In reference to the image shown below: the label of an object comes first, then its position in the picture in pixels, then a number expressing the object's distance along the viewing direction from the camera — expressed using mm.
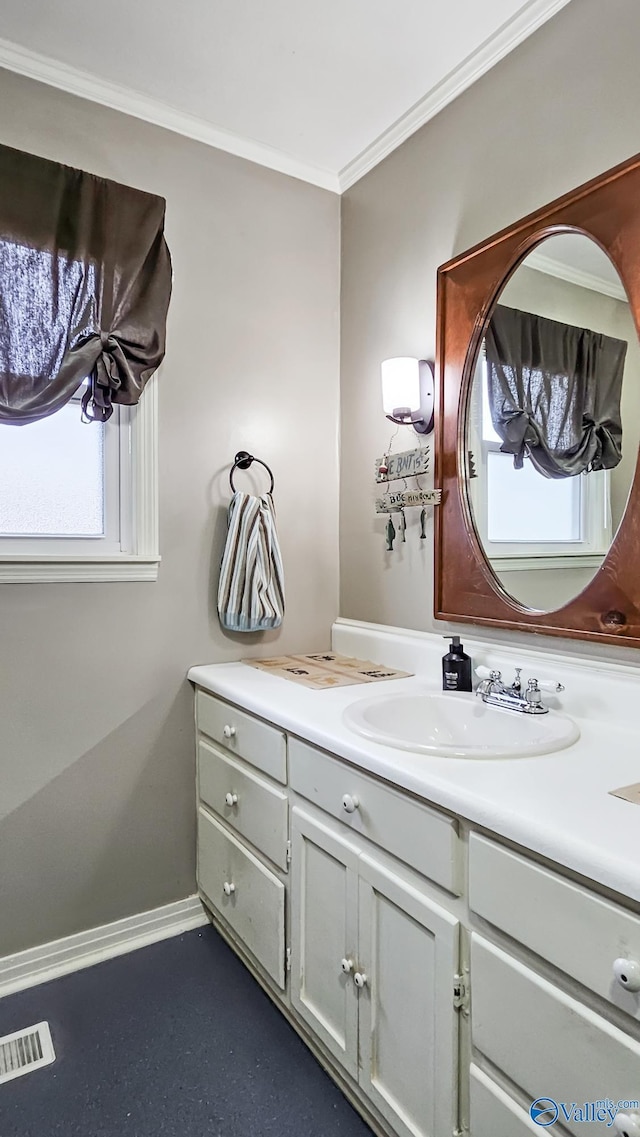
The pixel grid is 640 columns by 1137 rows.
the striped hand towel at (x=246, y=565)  2037
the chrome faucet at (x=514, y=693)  1444
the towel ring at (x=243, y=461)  2107
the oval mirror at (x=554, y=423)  1402
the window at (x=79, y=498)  1796
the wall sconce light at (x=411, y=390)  1899
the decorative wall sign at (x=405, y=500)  1864
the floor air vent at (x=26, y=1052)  1484
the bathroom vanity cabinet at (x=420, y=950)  830
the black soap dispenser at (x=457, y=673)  1681
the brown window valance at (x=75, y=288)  1713
